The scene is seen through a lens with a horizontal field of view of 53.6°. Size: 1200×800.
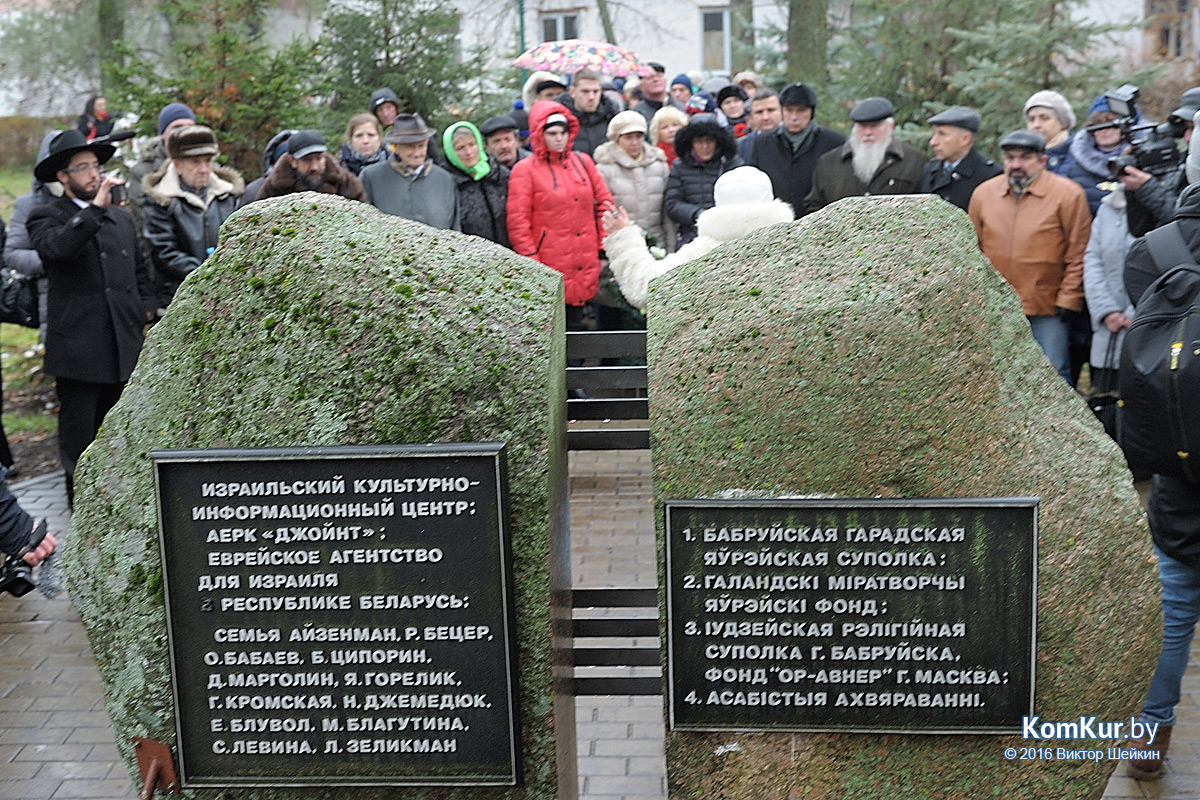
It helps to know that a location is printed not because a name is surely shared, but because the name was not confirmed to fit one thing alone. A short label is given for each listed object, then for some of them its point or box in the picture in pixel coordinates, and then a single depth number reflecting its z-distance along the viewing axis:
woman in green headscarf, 8.13
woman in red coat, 7.84
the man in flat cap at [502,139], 8.55
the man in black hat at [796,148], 8.65
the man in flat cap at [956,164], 7.61
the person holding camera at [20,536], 4.00
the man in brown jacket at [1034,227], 7.02
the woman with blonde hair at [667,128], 9.72
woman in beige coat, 8.64
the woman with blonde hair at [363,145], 8.66
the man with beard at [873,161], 7.78
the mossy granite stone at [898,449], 2.90
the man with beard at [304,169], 6.72
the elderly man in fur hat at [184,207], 6.96
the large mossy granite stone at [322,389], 2.95
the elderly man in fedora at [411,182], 7.64
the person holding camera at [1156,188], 6.07
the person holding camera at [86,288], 6.11
